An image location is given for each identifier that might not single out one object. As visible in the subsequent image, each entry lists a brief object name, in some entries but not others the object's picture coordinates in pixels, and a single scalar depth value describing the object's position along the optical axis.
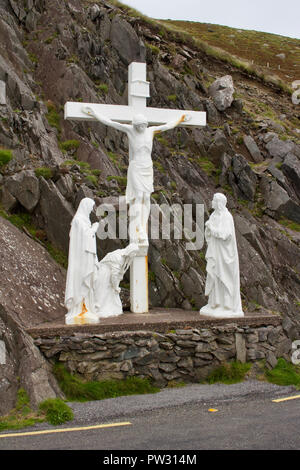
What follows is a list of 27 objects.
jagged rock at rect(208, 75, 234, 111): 21.94
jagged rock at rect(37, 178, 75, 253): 12.43
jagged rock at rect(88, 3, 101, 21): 21.17
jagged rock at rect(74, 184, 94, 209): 12.75
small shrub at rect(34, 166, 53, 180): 12.73
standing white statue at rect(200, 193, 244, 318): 9.63
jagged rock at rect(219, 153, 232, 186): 18.45
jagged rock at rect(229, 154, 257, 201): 18.39
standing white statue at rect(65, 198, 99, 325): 8.58
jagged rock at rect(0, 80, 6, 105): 15.21
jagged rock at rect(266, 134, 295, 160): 20.03
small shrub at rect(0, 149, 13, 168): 13.19
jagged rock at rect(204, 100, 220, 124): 21.20
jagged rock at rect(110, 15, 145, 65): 21.08
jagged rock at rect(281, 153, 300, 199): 19.34
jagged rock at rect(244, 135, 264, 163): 20.36
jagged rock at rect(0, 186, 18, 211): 12.39
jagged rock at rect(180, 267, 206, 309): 12.13
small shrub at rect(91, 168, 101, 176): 14.93
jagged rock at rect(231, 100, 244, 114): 22.30
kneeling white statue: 9.62
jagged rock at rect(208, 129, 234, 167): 19.17
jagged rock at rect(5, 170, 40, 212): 12.50
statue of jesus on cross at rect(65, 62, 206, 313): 10.28
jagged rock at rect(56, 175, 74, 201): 12.78
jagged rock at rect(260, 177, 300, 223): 18.34
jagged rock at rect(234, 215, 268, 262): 15.86
